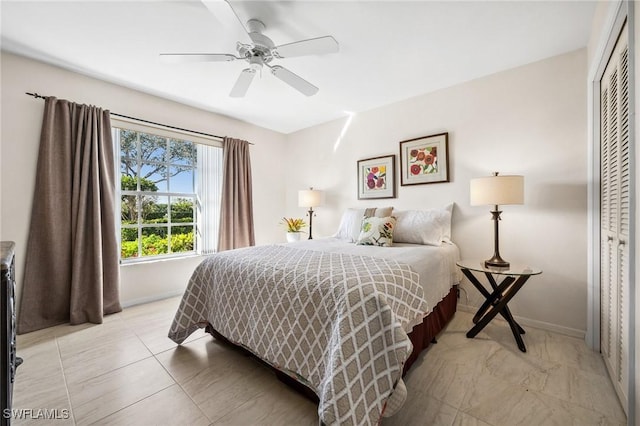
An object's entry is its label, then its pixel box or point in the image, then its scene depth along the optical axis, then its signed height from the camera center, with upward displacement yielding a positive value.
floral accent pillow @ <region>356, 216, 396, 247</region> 2.52 -0.22
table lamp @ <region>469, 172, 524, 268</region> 2.06 +0.14
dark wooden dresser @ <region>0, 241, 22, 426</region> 0.89 -0.50
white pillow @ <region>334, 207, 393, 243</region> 2.89 -0.13
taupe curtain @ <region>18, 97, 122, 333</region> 2.36 -0.13
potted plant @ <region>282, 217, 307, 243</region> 3.99 -0.28
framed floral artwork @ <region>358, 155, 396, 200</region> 3.28 +0.43
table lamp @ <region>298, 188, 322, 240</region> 3.79 +0.19
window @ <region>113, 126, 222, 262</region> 3.05 +0.24
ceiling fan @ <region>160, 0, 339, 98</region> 1.57 +1.16
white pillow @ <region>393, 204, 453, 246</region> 2.53 -0.17
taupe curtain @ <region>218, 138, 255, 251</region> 3.68 +0.18
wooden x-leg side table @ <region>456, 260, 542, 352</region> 1.96 -0.67
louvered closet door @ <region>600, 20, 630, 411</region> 1.42 -0.06
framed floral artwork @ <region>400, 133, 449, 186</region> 2.85 +0.58
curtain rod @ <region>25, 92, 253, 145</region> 2.35 +1.06
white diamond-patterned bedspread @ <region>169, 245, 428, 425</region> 1.16 -0.60
